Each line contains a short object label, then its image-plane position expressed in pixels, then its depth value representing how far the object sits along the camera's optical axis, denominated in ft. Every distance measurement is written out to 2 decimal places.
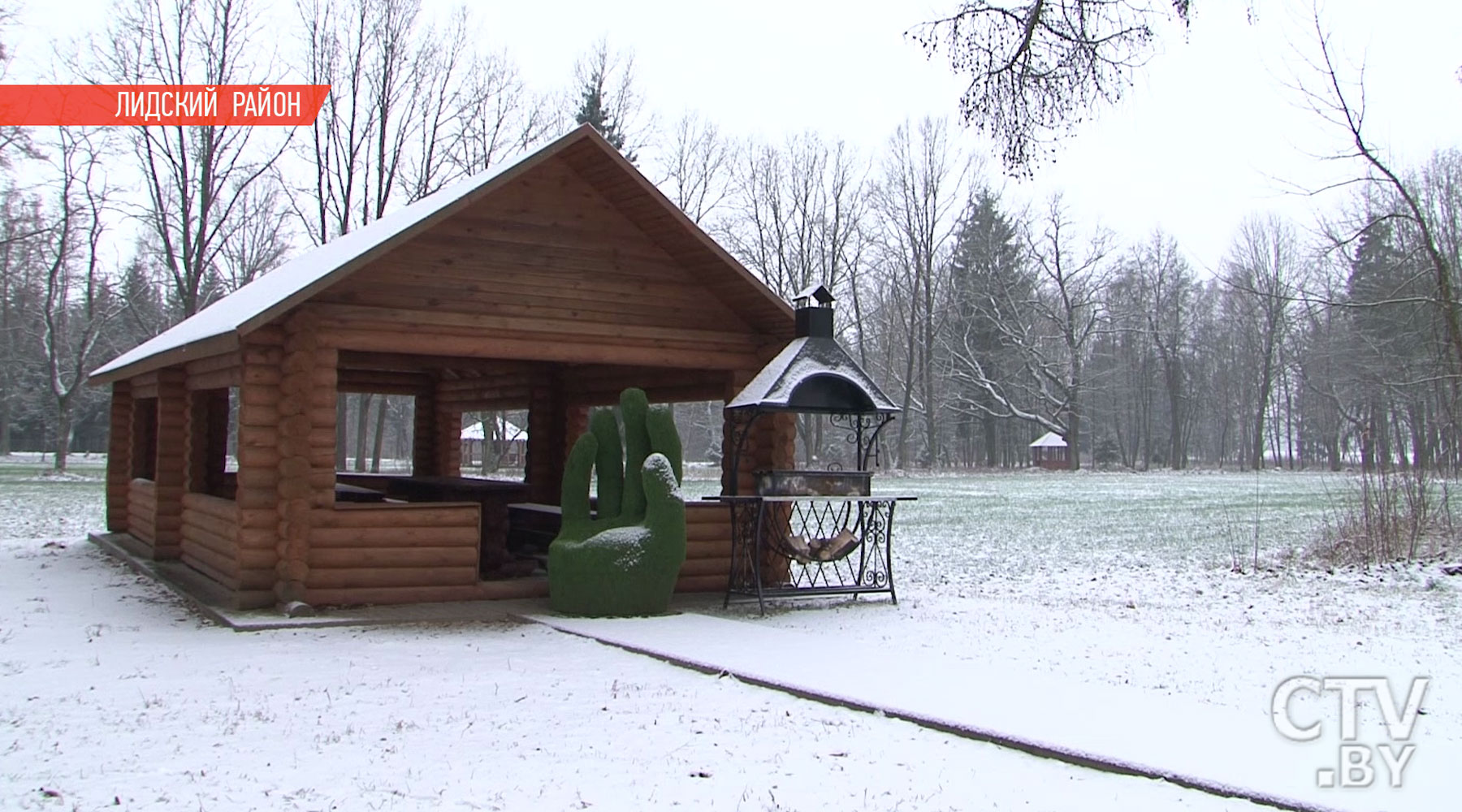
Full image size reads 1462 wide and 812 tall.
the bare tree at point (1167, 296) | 195.93
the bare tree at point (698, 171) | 142.61
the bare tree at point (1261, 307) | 175.11
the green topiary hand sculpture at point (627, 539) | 34.04
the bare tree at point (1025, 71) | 22.33
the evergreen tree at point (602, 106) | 129.59
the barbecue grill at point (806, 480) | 35.83
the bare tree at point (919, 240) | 158.30
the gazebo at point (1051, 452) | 192.34
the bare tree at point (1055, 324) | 164.86
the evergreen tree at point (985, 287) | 170.40
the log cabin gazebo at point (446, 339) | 33.53
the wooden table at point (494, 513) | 43.73
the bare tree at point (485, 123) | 122.01
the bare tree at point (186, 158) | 105.50
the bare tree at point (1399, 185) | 46.50
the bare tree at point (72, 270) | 113.91
